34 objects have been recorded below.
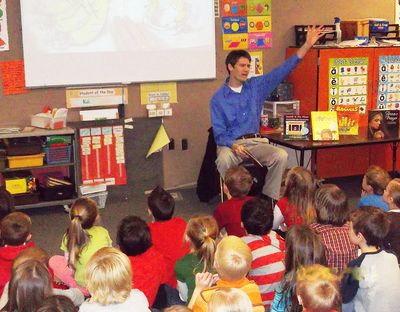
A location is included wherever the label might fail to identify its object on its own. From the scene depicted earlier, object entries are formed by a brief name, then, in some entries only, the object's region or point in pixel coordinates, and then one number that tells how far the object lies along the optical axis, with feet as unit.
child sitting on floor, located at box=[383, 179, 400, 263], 9.86
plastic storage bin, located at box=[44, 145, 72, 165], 17.21
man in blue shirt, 16.02
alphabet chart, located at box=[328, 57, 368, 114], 19.47
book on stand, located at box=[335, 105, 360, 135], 17.74
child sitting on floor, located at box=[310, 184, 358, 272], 9.69
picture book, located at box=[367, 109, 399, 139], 17.70
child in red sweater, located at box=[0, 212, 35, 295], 9.62
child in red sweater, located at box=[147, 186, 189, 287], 10.35
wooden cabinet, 19.34
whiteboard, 17.58
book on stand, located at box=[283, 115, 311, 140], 17.16
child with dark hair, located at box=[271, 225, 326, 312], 8.13
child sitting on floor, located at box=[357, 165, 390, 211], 12.28
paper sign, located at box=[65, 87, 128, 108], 18.19
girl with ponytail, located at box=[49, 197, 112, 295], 10.07
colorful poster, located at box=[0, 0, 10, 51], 17.21
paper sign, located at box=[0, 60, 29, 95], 17.47
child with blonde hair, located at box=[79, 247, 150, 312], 7.30
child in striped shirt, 9.36
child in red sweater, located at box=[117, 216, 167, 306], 9.05
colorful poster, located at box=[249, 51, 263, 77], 20.26
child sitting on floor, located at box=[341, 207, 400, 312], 8.46
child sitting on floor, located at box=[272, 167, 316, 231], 11.91
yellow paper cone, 19.10
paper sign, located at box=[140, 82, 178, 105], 18.94
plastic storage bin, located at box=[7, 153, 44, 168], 16.74
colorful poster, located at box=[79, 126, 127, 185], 18.56
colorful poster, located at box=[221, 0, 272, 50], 19.61
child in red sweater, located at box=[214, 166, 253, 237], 11.85
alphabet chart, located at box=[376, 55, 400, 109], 20.10
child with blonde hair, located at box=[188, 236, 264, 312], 7.80
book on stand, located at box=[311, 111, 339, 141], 17.10
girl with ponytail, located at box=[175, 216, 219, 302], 9.07
